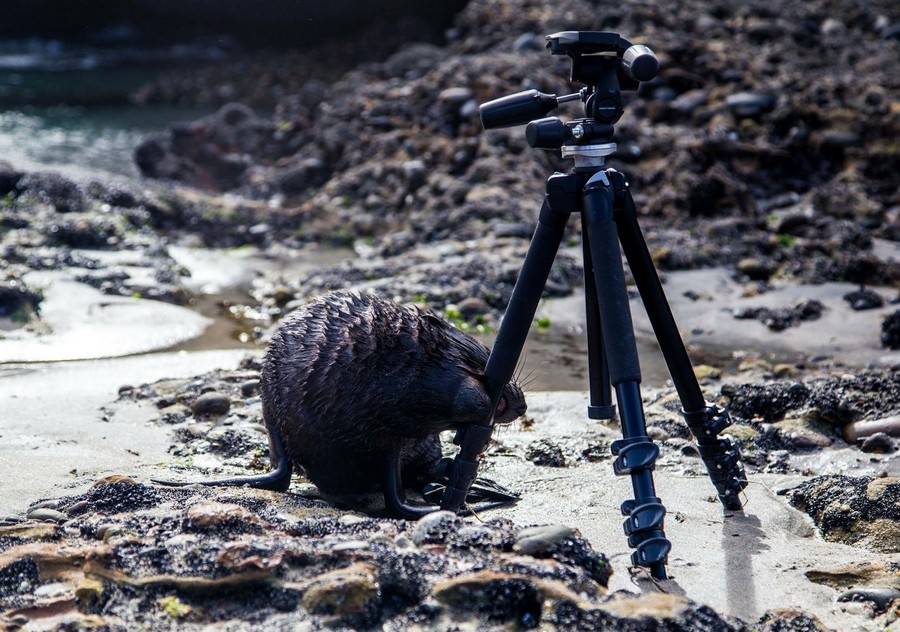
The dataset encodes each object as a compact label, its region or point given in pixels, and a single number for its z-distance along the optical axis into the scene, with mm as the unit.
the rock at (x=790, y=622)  3074
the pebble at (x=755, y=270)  9039
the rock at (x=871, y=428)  5227
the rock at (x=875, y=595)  3369
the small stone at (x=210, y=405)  5609
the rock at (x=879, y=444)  5125
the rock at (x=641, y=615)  2672
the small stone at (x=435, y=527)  3182
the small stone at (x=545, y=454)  5078
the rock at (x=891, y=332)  7250
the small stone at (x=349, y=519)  3414
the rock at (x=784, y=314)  7871
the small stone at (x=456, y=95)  12125
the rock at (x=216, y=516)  3320
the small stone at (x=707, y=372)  6445
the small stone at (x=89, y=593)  2965
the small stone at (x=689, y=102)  12328
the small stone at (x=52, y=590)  3020
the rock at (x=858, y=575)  3545
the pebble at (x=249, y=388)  5965
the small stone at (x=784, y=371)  6570
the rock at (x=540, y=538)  3109
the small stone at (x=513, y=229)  9617
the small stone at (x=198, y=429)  5313
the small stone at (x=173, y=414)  5574
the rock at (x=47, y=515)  3645
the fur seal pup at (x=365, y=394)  4312
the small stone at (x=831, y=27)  15695
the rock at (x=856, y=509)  4070
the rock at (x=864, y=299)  8039
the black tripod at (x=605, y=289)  3443
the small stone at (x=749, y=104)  12062
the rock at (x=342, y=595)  2811
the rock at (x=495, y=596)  2783
